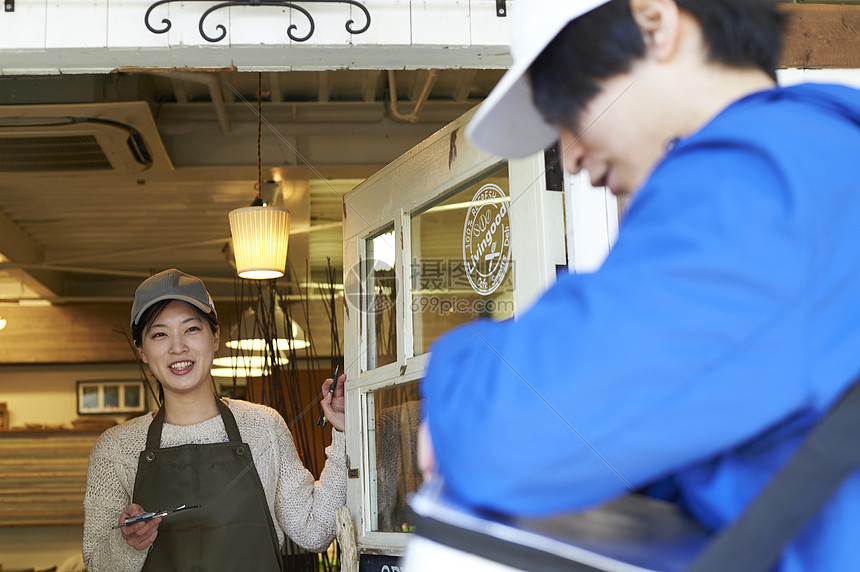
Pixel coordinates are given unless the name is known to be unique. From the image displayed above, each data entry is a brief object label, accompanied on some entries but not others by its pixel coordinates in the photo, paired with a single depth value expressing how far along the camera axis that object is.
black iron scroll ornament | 1.66
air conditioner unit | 3.73
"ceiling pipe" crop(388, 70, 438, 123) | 3.66
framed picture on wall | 8.77
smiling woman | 2.50
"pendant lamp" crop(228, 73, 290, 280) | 3.69
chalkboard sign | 2.19
